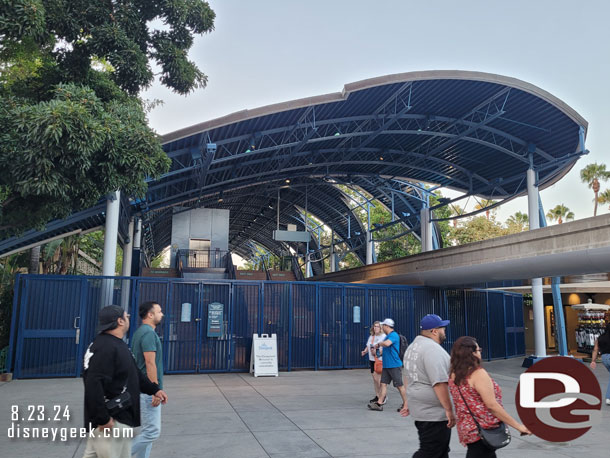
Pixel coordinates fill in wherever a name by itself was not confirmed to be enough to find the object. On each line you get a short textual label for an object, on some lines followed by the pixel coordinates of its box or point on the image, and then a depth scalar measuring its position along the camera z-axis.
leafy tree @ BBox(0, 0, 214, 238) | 7.50
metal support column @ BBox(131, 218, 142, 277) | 27.88
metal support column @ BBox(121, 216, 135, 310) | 25.55
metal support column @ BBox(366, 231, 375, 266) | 35.25
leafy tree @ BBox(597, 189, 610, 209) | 42.72
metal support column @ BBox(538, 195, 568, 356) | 16.64
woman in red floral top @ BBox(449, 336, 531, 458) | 3.83
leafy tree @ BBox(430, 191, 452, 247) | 39.78
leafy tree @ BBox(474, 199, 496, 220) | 55.19
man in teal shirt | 4.66
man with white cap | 8.68
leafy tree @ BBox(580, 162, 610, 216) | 43.75
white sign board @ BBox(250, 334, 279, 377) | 13.42
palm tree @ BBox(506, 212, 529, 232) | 49.04
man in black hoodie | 3.59
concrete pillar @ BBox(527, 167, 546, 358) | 17.33
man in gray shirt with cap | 4.16
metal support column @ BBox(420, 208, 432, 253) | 28.20
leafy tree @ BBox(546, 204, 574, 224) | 48.50
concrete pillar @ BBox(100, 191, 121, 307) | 16.28
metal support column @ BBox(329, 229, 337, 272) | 41.35
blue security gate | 12.55
